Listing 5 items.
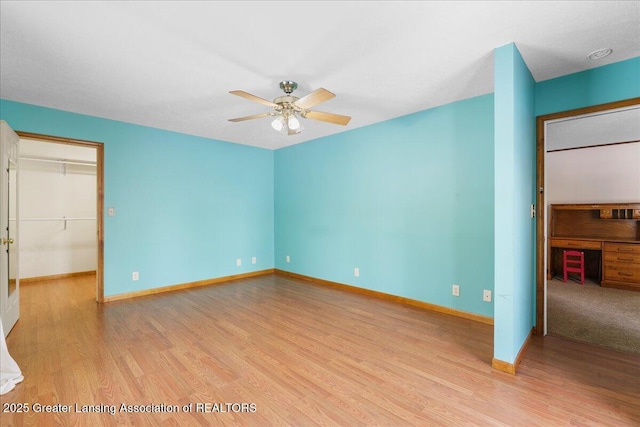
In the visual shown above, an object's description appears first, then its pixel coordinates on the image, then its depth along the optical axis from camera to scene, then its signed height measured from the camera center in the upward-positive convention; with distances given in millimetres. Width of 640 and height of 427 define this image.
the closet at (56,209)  4844 +116
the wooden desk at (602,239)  4441 -442
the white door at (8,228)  2726 -130
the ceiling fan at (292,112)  2496 +960
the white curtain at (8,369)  1954 -1102
